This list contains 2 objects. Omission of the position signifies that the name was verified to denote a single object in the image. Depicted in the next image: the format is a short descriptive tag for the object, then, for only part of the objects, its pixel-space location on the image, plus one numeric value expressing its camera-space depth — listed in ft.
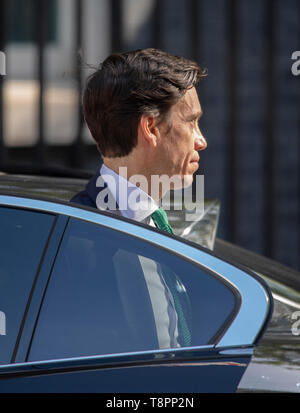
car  21.24
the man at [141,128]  21.72
